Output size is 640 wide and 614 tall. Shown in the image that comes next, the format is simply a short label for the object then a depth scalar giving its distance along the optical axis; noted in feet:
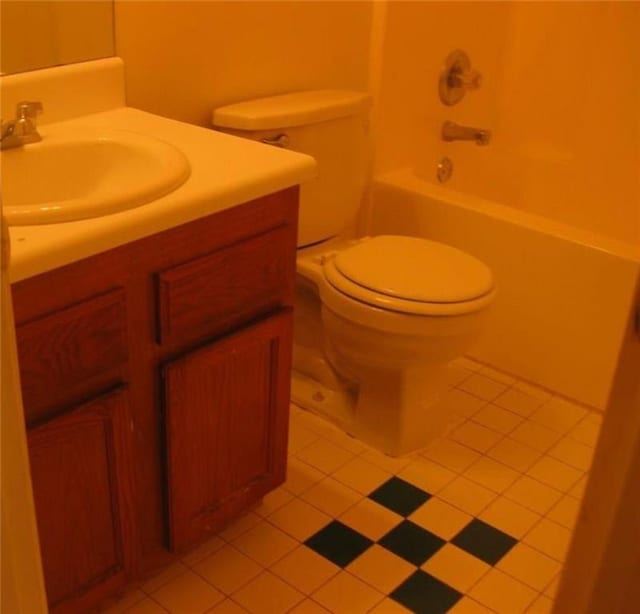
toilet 6.36
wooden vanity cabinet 4.30
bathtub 7.26
